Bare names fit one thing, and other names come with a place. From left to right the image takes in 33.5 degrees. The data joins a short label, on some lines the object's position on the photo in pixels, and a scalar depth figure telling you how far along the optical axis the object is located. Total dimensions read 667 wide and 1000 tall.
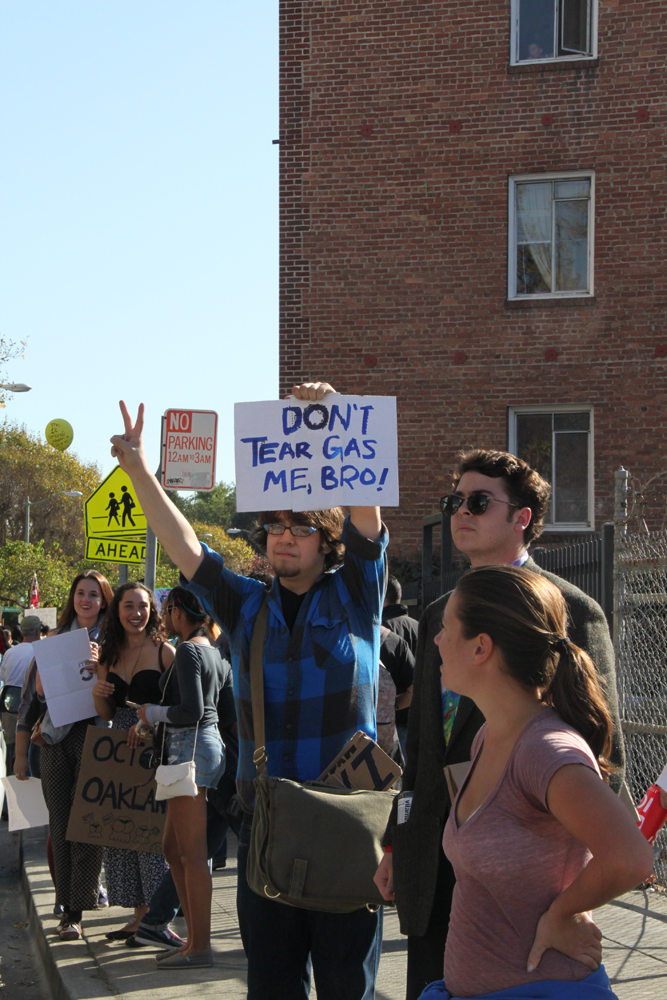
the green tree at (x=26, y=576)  50.06
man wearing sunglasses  3.00
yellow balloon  35.56
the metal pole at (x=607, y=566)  7.55
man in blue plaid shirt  3.33
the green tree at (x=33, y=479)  57.59
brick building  16.22
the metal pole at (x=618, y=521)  6.32
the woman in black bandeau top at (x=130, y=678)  6.45
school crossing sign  10.44
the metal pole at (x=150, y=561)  9.39
